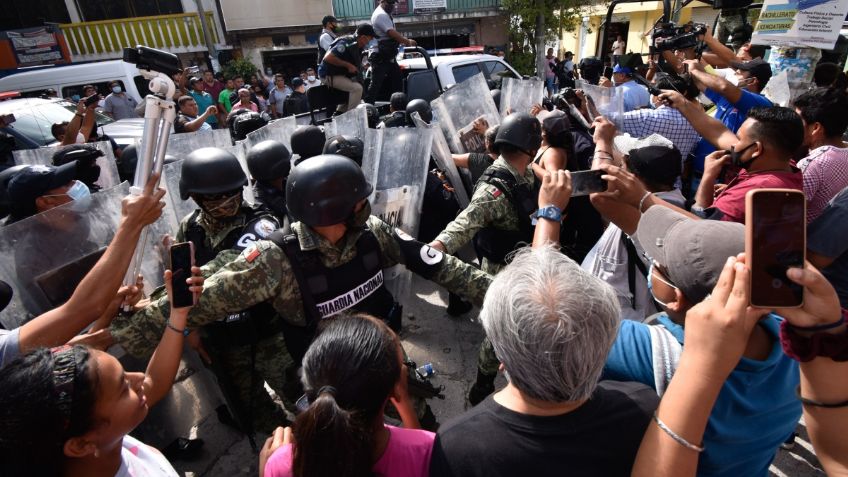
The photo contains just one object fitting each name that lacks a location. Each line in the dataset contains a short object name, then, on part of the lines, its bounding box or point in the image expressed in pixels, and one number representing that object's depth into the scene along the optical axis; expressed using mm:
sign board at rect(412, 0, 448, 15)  18797
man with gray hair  983
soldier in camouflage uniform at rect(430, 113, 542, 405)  2521
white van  9688
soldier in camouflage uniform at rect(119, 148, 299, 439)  2277
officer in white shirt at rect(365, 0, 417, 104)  6531
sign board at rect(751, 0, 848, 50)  4547
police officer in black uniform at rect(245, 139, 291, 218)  2945
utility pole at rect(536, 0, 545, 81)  13898
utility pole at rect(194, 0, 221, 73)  16438
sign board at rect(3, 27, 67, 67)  15500
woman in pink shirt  969
